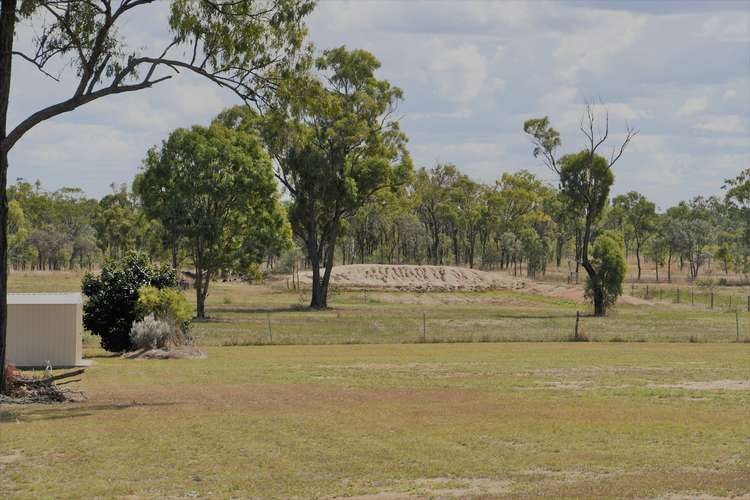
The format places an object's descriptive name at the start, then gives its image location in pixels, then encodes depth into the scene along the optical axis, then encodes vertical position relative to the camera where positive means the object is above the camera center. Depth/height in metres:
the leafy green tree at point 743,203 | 127.69 +8.62
